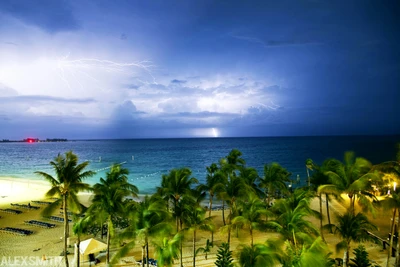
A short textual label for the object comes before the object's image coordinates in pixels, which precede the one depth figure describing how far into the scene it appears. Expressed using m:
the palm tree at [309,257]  10.05
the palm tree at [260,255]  11.73
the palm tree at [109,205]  16.59
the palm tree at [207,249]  20.72
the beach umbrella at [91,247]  18.78
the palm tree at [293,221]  13.68
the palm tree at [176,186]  22.97
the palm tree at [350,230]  14.76
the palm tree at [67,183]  16.88
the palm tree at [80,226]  16.70
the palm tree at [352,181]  18.45
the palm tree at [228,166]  24.60
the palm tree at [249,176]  27.40
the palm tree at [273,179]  28.41
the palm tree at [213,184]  25.08
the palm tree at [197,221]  18.09
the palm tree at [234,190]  23.55
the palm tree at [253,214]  17.55
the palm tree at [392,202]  15.67
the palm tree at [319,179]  24.19
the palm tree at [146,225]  14.33
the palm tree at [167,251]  13.25
